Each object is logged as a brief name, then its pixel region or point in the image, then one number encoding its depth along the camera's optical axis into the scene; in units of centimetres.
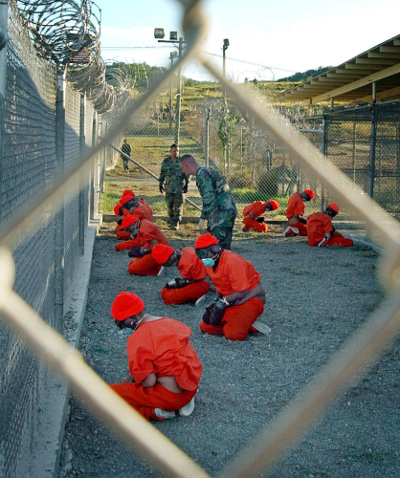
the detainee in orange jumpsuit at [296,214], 1169
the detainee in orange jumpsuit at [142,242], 827
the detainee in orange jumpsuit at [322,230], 1055
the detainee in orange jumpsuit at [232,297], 552
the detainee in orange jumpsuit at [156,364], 384
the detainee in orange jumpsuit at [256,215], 1205
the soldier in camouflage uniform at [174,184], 1210
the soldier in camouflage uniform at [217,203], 815
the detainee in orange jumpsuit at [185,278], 669
